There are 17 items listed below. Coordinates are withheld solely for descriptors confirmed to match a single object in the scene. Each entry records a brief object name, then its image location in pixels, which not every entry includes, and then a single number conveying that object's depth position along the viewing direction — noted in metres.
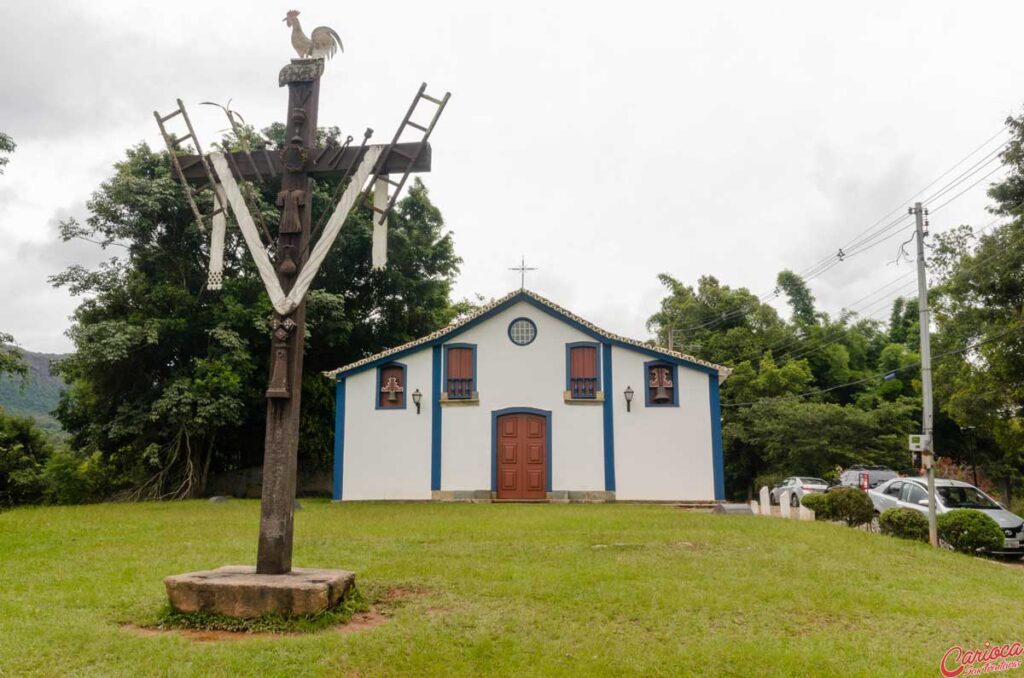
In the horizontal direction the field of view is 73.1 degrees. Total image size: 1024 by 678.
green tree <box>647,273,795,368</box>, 39.78
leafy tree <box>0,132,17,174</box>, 13.09
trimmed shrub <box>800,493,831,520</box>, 14.88
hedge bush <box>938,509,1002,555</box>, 11.59
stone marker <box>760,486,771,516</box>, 16.20
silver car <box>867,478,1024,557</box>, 13.02
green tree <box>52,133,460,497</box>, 20.81
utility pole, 12.23
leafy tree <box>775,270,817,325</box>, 46.34
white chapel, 19.30
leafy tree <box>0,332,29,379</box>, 13.56
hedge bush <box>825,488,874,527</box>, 14.05
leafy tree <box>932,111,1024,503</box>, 19.31
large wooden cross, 5.78
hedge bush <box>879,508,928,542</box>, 12.52
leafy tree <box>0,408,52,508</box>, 21.47
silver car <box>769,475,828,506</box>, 24.75
